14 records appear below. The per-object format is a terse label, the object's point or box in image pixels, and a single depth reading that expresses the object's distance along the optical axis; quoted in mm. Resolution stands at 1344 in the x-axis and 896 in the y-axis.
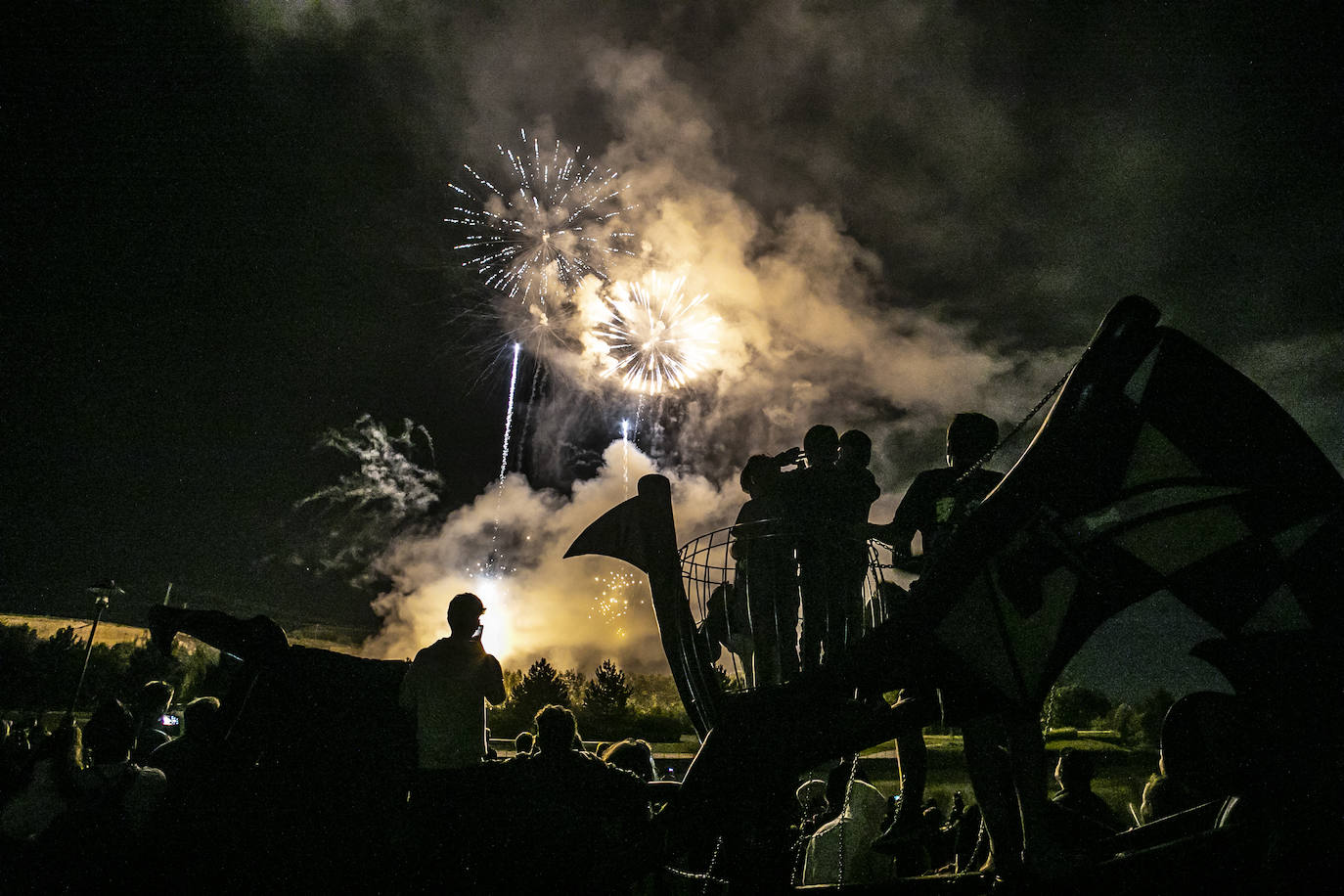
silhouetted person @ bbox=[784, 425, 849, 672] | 2955
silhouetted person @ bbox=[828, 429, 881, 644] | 3000
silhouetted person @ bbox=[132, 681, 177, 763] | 5641
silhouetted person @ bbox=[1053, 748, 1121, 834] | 4539
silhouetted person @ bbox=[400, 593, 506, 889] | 2422
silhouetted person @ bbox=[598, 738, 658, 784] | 4695
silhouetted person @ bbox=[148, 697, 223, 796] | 2379
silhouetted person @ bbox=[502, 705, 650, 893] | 2311
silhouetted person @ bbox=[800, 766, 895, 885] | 5309
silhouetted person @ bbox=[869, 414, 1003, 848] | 3318
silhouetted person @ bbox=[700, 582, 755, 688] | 3236
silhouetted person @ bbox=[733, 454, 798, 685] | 3139
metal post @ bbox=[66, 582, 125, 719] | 19531
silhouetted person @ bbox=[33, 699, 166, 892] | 3150
